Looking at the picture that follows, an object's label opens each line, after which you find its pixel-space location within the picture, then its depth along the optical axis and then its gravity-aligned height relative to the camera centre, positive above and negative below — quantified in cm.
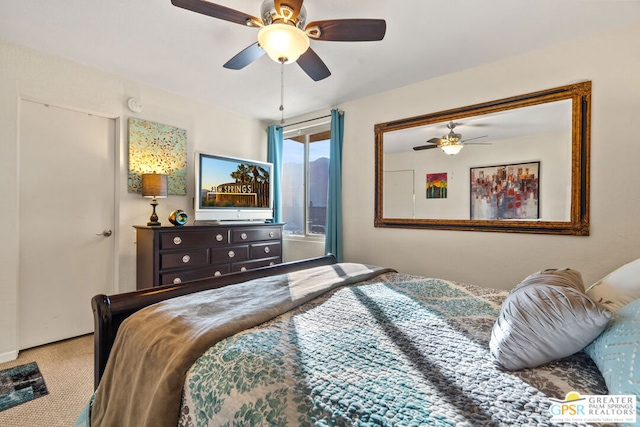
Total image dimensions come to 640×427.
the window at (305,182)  406 +39
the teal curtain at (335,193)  363 +21
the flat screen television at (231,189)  331 +25
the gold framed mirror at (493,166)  234 +41
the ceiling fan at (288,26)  161 +107
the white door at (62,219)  261 -10
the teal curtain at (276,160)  425 +71
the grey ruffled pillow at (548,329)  83 -34
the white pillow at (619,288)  104 -29
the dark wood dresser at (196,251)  274 -44
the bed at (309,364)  71 -45
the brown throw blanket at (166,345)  92 -48
